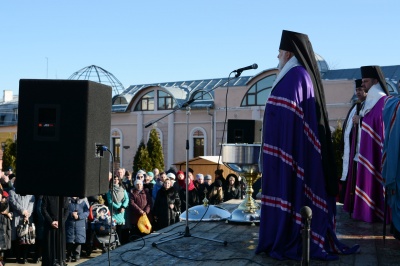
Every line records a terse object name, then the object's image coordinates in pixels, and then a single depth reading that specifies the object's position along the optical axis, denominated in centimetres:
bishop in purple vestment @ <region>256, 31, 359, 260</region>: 539
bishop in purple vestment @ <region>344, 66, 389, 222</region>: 782
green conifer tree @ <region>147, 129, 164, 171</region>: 3338
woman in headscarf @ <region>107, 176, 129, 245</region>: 1184
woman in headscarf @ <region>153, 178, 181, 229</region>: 1245
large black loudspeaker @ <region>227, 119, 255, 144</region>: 1169
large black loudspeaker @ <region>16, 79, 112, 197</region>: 518
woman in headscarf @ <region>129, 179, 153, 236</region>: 1227
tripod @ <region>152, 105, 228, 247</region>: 613
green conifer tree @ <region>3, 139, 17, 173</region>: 3322
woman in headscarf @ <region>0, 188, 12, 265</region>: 1052
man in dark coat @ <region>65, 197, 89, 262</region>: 1087
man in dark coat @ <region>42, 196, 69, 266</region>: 982
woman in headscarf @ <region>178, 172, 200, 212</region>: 1352
